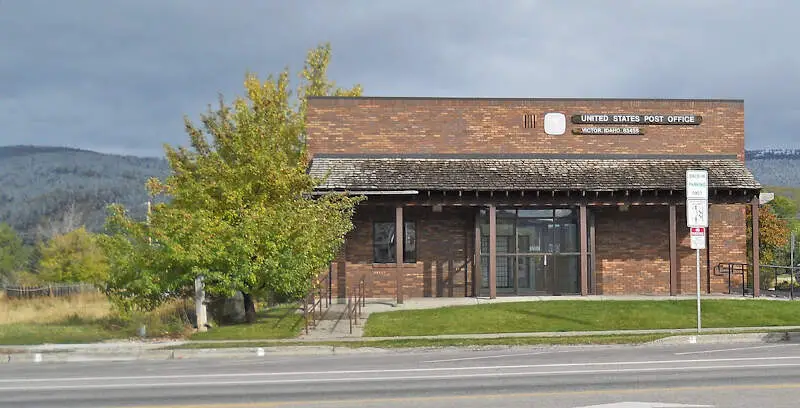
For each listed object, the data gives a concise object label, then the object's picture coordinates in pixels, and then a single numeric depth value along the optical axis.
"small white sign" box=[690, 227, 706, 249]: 19.17
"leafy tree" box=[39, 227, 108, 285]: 58.28
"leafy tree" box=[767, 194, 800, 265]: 105.07
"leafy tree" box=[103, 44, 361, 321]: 19.50
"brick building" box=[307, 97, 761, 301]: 27.39
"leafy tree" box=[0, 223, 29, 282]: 81.50
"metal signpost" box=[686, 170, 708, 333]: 18.72
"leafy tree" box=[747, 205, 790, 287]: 43.56
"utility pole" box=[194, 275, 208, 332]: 20.09
